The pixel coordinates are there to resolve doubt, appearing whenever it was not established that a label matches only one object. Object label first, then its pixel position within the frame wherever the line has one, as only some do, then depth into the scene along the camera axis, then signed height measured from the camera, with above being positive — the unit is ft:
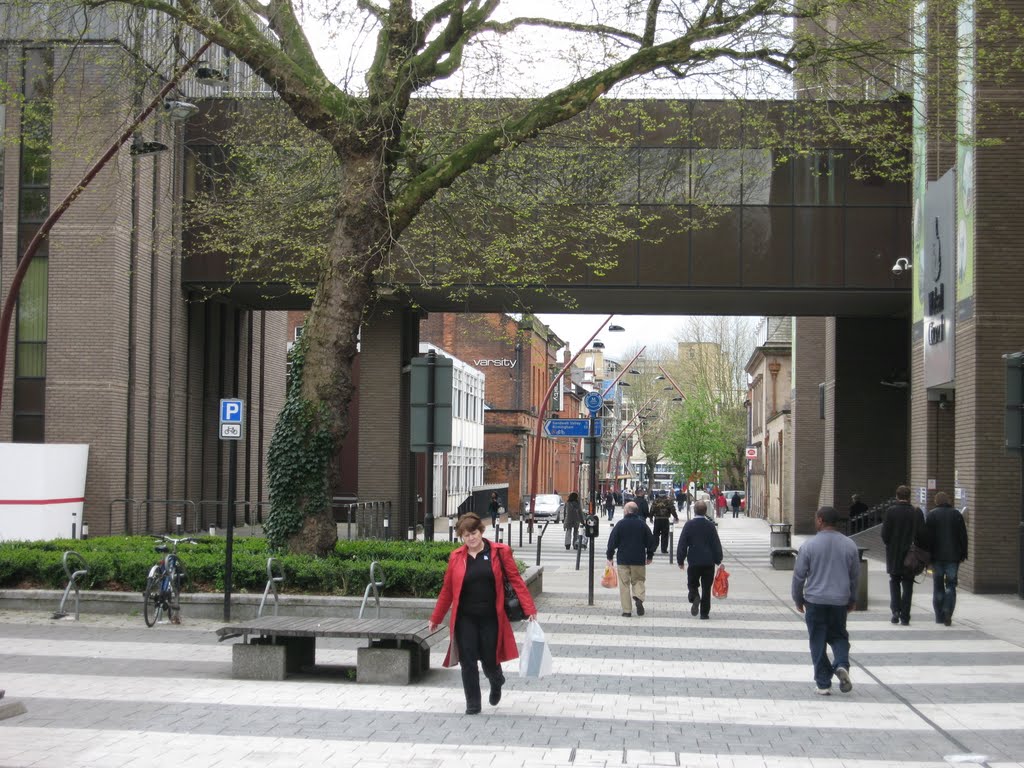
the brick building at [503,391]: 232.73 +11.29
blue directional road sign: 80.69 +1.55
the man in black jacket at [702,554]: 55.72 -4.28
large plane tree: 53.52 +14.52
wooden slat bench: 36.29 -5.60
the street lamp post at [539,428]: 131.62 +2.57
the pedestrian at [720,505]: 211.82 -8.31
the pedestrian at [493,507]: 166.63 -7.14
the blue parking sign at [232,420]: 52.90 +1.22
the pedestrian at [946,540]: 52.75 -3.39
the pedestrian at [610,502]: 210.59 -8.42
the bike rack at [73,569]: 49.70 -4.79
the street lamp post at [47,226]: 56.08 +10.01
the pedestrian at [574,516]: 105.70 -5.13
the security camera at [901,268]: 96.94 +14.04
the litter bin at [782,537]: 105.40 -6.72
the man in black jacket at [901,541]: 53.36 -3.47
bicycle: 48.06 -5.30
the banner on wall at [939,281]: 75.77 +10.57
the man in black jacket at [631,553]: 56.34 -4.32
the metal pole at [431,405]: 57.06 +2.03
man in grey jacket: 35.65 -3.84
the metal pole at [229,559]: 47.96 -4.11
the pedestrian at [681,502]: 233.76 -8.82
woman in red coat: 32.01 -3.87
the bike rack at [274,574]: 48.67 -4.81
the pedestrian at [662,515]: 95.50 -4.63
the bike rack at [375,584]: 45.89 -4.92
